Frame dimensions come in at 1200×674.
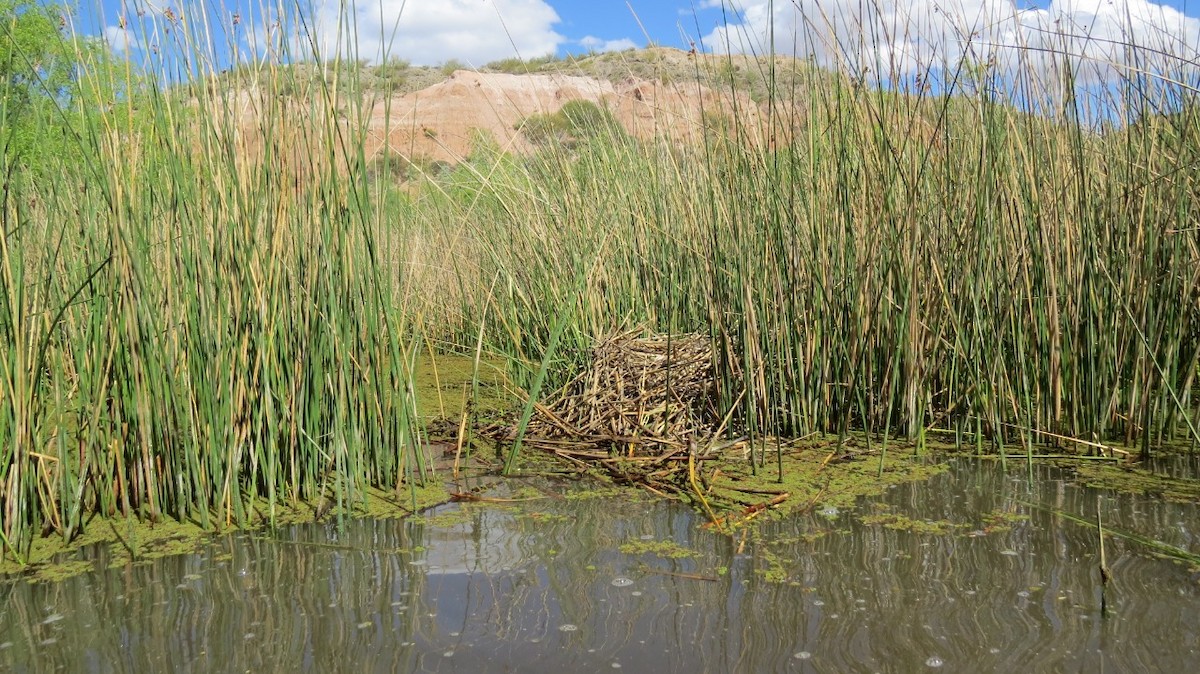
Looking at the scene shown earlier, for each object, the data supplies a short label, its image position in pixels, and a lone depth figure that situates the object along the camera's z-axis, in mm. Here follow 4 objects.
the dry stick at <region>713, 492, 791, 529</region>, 2178
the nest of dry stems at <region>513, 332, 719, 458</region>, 2912
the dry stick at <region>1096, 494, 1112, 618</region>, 1643
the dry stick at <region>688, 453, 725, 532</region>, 2146
